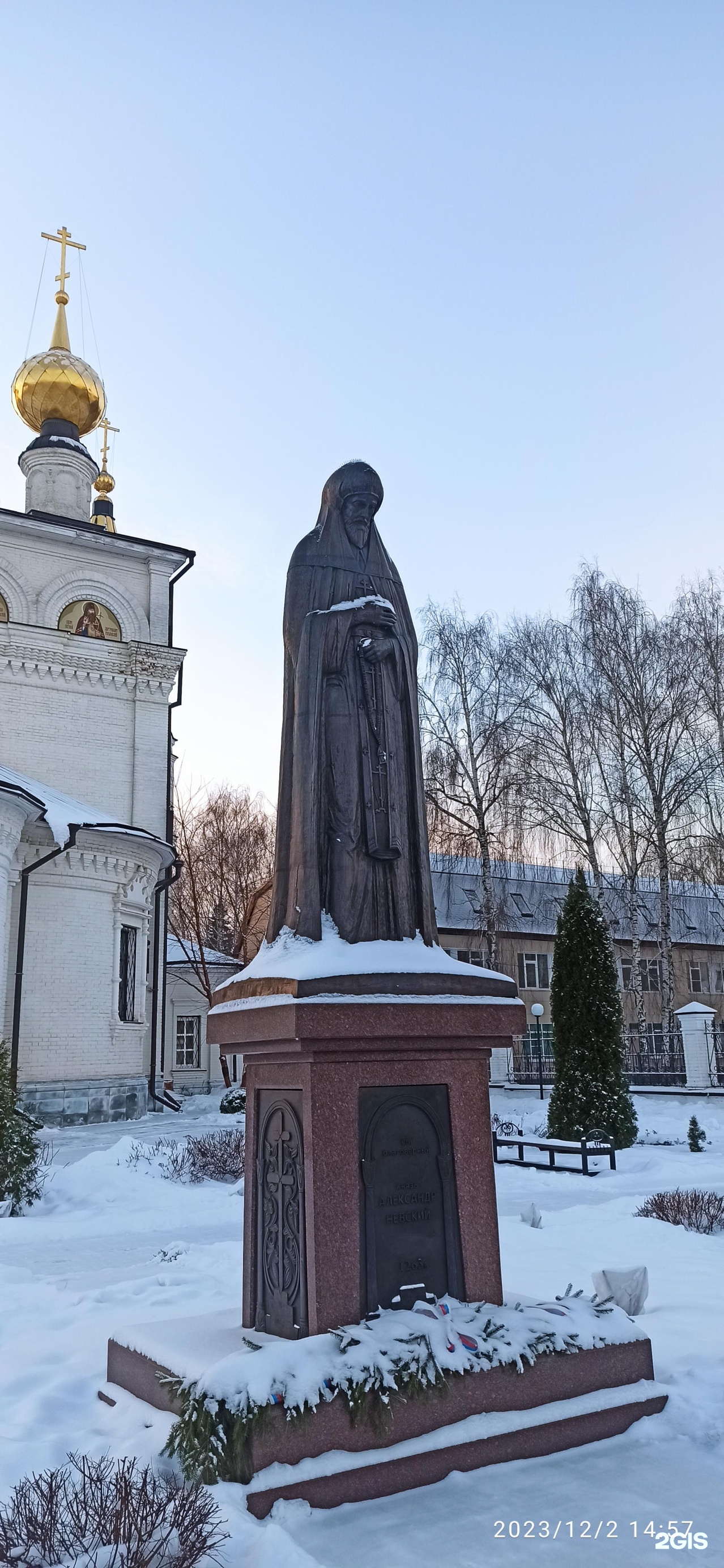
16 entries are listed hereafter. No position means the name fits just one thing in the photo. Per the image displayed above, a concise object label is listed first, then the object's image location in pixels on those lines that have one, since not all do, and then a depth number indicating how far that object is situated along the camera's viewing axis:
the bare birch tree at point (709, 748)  21.70
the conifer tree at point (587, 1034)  14.19
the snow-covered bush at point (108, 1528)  2.84
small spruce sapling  13.48
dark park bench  12.20
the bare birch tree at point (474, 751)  23.77
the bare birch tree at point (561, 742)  22.91
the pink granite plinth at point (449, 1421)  3.44
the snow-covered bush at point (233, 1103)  20.93
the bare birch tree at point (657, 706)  21.84
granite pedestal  4.05
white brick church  17.64
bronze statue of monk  4.79
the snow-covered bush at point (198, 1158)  11.59
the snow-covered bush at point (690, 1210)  8.42
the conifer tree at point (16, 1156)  9.48
